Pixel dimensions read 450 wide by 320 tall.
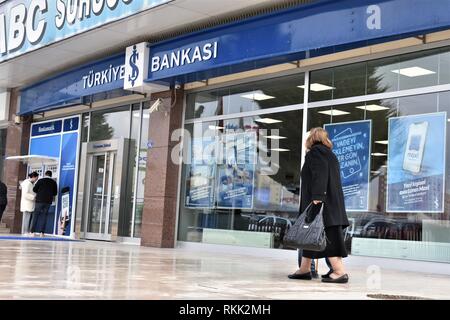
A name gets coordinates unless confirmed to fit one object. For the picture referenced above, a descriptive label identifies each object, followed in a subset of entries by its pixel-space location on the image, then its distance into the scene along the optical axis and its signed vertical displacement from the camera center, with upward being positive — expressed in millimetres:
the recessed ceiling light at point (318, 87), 9391 +2173
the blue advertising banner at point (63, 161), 14328 +1169
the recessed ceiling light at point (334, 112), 9086 +1716
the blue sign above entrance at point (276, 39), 7410 +2705
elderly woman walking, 5613 +228
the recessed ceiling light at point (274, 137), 10016 +1404
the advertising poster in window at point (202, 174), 11188 +789
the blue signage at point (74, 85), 11930 +2774
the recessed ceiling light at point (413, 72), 8195 +2196
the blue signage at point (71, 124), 14680 +2136
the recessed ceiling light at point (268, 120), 10173 +1719
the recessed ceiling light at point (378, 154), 8500 +1020
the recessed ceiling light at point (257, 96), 10419 +2200
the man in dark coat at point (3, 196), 14141 +202
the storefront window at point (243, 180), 9828 +662
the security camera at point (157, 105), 11594 +2133
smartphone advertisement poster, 7836 +865
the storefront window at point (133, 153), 12680 +1302
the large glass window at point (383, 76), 8102 +2212
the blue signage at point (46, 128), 15266 +2099
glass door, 13461 +293
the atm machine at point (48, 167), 14727 +1049
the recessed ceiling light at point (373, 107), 8645 +1736
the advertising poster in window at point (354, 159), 8656 +952
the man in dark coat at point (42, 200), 13375 +157
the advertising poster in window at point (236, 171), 10461 +837
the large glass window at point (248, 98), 9945 +2198
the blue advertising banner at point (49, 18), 10062 +3598
